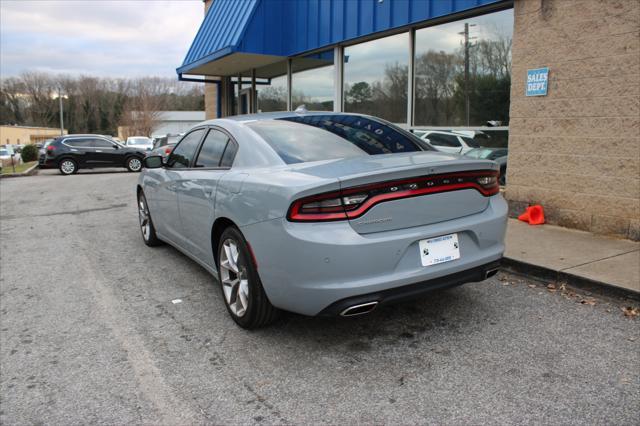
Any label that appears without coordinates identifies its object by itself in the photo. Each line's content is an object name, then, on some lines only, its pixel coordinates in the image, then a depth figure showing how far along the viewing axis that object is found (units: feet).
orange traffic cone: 22.00
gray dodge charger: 10.00
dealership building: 19.25
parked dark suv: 67.67
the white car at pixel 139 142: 106.67
